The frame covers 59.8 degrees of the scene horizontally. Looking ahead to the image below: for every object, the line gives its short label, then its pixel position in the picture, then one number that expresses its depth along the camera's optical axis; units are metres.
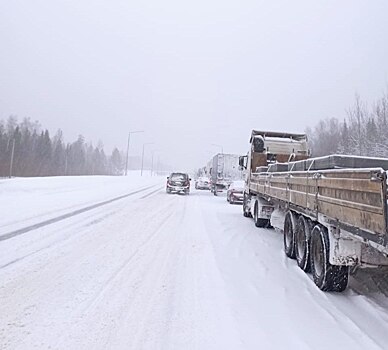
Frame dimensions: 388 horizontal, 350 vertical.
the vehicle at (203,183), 38.91
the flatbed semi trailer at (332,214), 3.47
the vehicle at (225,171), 29.31
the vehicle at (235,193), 21.27
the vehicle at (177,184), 27.48
